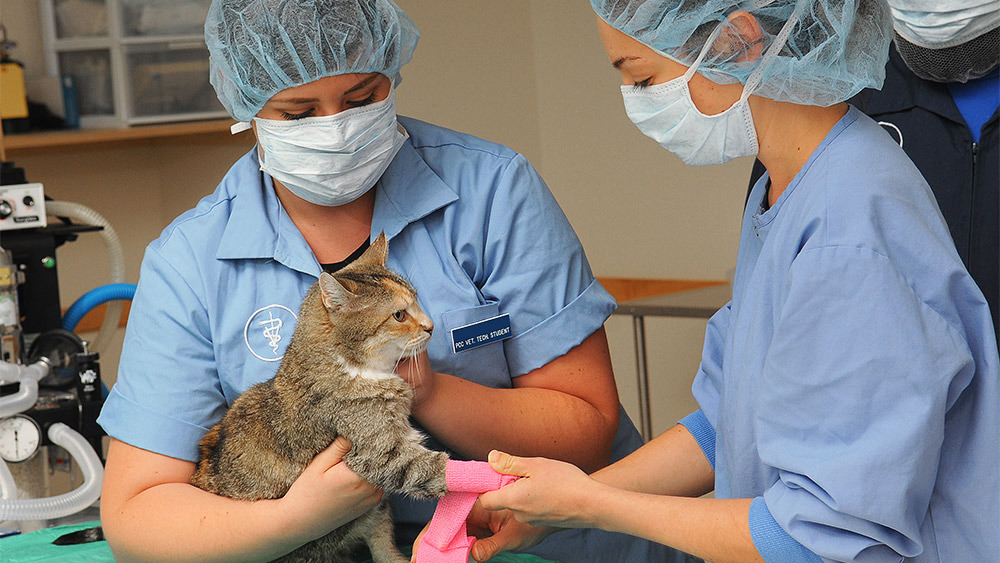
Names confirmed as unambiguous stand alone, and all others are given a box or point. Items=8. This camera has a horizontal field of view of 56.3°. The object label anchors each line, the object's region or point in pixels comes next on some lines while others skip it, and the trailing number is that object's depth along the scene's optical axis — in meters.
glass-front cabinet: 3.88
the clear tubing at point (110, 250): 2.62
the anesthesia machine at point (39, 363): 2.16
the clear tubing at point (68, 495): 2.03
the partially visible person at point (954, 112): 1.81
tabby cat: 1.43
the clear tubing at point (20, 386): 2.16
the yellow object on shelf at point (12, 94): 3.92
